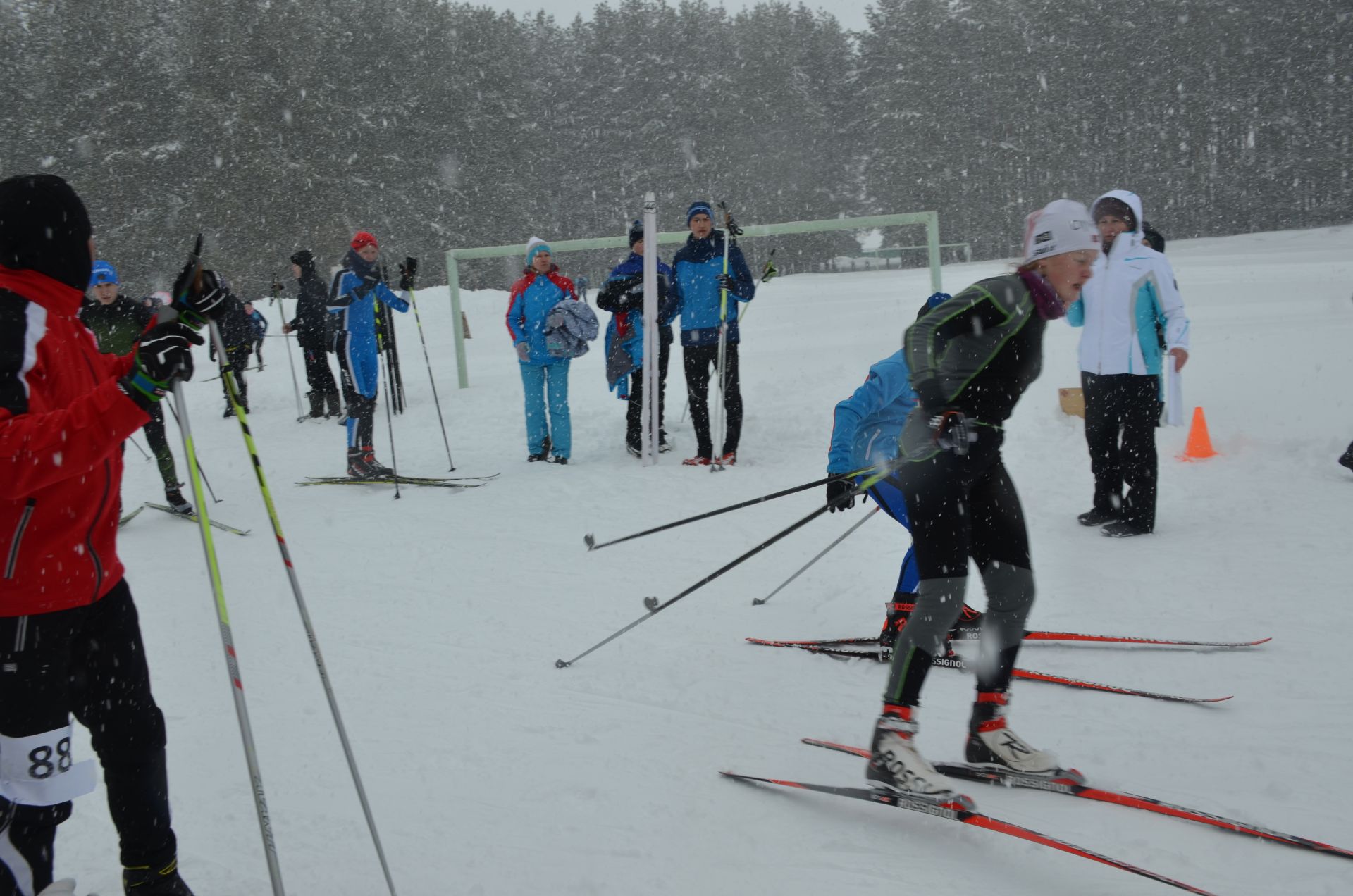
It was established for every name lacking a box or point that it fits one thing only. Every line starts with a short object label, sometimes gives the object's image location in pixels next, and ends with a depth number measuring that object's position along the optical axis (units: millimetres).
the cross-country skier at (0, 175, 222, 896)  1986
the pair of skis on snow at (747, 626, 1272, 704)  4051
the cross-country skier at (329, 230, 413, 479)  8234
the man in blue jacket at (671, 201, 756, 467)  8305
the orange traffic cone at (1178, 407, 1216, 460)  7738
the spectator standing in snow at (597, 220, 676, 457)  8820
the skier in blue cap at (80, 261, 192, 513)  6754
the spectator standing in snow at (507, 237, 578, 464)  8727
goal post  9977
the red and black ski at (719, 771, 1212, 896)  2301
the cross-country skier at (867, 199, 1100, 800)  2896
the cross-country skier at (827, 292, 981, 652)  3895
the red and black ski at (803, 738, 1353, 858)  2547
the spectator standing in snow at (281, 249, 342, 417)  12562
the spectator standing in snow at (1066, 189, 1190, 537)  5867
